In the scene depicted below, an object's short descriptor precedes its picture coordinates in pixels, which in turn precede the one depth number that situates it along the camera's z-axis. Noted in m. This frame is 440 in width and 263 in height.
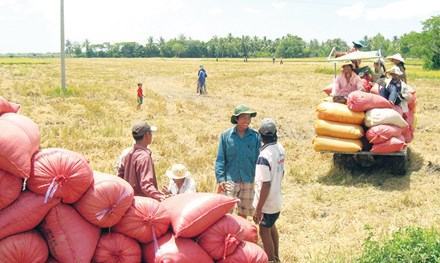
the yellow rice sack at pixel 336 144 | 8.08
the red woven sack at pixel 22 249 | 3.29
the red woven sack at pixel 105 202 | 3.48
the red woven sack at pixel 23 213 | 3.29
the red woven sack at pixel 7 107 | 3.85
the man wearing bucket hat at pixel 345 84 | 8.27
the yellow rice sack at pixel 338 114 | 8.09
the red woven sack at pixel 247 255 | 3.75
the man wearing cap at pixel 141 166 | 4.26
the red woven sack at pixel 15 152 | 3.19
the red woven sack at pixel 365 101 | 7.95
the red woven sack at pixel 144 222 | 3.65
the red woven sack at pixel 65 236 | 3.43
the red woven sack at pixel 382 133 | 7.86
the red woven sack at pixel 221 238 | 3.72
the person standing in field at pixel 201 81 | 23.67
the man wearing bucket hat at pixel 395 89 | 8.17
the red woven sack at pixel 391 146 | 7.90
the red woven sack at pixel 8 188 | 3.25
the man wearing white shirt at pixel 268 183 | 4.62
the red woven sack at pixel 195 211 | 3.63
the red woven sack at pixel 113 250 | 3.57
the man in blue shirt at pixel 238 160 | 5.17
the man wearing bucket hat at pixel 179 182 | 4.75
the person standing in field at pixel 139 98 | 17.34
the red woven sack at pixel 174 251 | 3.58
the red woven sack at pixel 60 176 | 3.35
